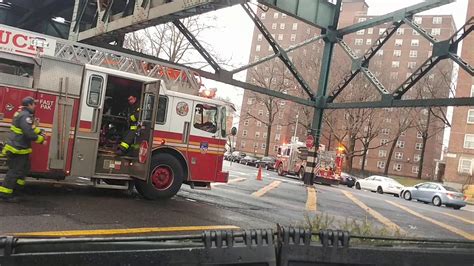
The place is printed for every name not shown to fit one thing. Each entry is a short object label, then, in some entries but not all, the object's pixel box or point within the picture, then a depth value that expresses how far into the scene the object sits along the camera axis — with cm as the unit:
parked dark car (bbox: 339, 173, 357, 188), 4153
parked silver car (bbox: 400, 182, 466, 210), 2614
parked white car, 3362
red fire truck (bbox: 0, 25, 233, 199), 920
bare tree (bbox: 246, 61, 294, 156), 5666
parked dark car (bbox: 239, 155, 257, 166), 6046
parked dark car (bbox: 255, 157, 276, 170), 5460
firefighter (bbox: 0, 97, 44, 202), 832
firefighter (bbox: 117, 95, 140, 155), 1041
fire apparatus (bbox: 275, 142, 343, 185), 3491
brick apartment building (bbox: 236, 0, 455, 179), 9109
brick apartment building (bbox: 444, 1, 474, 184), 5175
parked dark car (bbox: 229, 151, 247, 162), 6438
